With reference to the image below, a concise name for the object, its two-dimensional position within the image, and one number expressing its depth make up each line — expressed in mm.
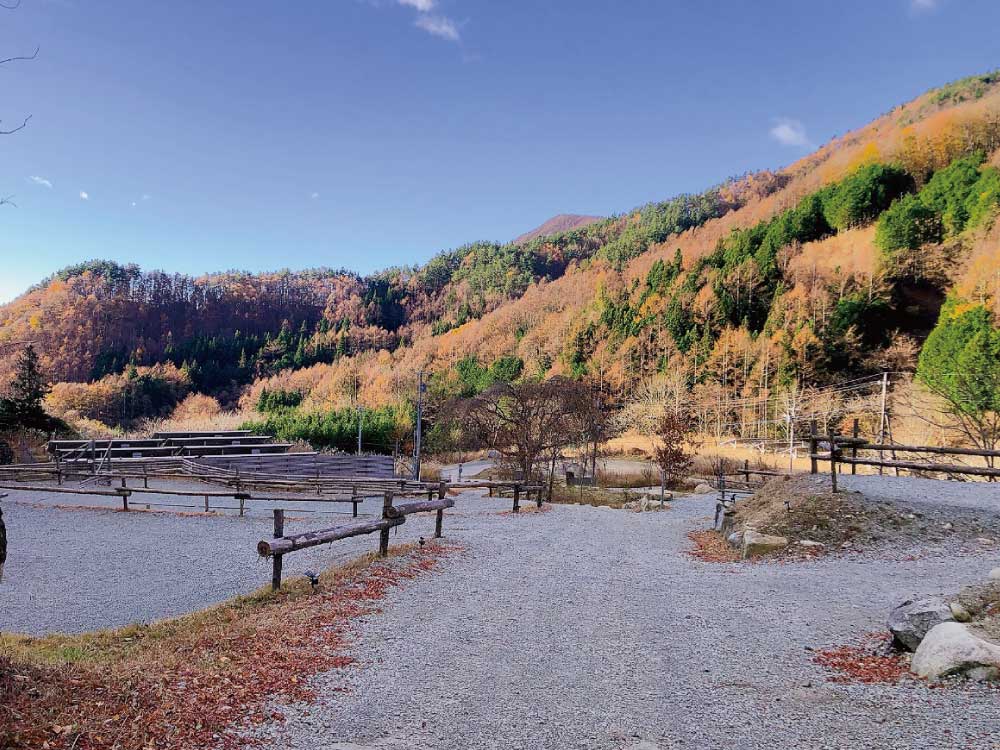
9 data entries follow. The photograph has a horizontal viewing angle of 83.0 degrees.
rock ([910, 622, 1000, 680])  4582
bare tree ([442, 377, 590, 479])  23547
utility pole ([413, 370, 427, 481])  35594
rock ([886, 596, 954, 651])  5453
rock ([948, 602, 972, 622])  5641
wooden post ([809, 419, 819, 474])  13819
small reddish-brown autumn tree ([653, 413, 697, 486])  24953
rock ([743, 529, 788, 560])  11078
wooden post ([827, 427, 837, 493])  12422
